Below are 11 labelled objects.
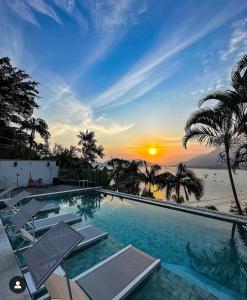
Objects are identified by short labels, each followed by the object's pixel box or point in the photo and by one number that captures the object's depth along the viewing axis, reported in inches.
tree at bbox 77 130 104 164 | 1045.3
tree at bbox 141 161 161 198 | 643.5
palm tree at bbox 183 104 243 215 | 230.6
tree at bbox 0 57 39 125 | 632.9
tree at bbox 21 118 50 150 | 801.9
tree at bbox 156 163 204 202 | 511.5
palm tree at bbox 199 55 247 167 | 209.3
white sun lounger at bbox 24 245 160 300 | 73.6
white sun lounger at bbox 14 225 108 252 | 141.1
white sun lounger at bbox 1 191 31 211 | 234.8
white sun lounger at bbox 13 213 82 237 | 193.6
